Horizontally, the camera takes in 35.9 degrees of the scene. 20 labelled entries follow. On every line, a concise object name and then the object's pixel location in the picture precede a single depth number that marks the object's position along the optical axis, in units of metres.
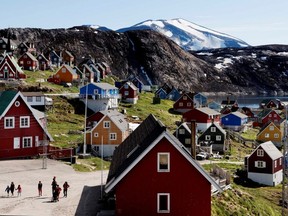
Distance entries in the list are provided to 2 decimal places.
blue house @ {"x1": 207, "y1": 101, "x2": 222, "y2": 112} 149.43
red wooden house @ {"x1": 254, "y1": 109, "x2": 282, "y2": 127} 120.81
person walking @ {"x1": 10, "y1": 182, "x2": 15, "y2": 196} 34.16
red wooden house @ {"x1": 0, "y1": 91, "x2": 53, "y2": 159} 52.22
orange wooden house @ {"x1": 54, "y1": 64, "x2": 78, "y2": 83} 108.74
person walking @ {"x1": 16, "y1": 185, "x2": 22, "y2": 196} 34.28
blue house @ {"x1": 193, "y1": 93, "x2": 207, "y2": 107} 153.76
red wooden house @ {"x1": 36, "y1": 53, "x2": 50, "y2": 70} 130.43
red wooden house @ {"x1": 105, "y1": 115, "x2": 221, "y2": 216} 26.19
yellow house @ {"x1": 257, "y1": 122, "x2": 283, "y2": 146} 95.06
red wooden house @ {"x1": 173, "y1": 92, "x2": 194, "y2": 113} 124.50
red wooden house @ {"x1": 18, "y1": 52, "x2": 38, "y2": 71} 122.88
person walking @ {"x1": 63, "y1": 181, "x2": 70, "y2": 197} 33.84
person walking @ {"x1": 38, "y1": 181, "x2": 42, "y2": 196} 34.06
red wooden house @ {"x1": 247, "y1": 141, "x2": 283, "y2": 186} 64.06
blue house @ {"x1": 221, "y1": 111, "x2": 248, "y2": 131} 114.38
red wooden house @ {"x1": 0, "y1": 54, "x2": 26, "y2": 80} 99.50
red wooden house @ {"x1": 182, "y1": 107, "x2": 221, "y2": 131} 100.44
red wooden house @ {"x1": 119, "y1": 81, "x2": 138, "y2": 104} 114.81
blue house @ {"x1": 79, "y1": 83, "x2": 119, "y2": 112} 94.25
